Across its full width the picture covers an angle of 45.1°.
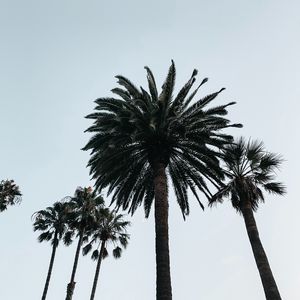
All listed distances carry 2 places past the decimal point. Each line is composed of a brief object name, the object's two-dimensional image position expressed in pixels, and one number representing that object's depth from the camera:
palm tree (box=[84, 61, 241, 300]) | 18.78
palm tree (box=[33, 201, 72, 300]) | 38.69
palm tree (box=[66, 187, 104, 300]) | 35.72
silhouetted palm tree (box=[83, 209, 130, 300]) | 37.56
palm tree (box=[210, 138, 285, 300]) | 19.92
